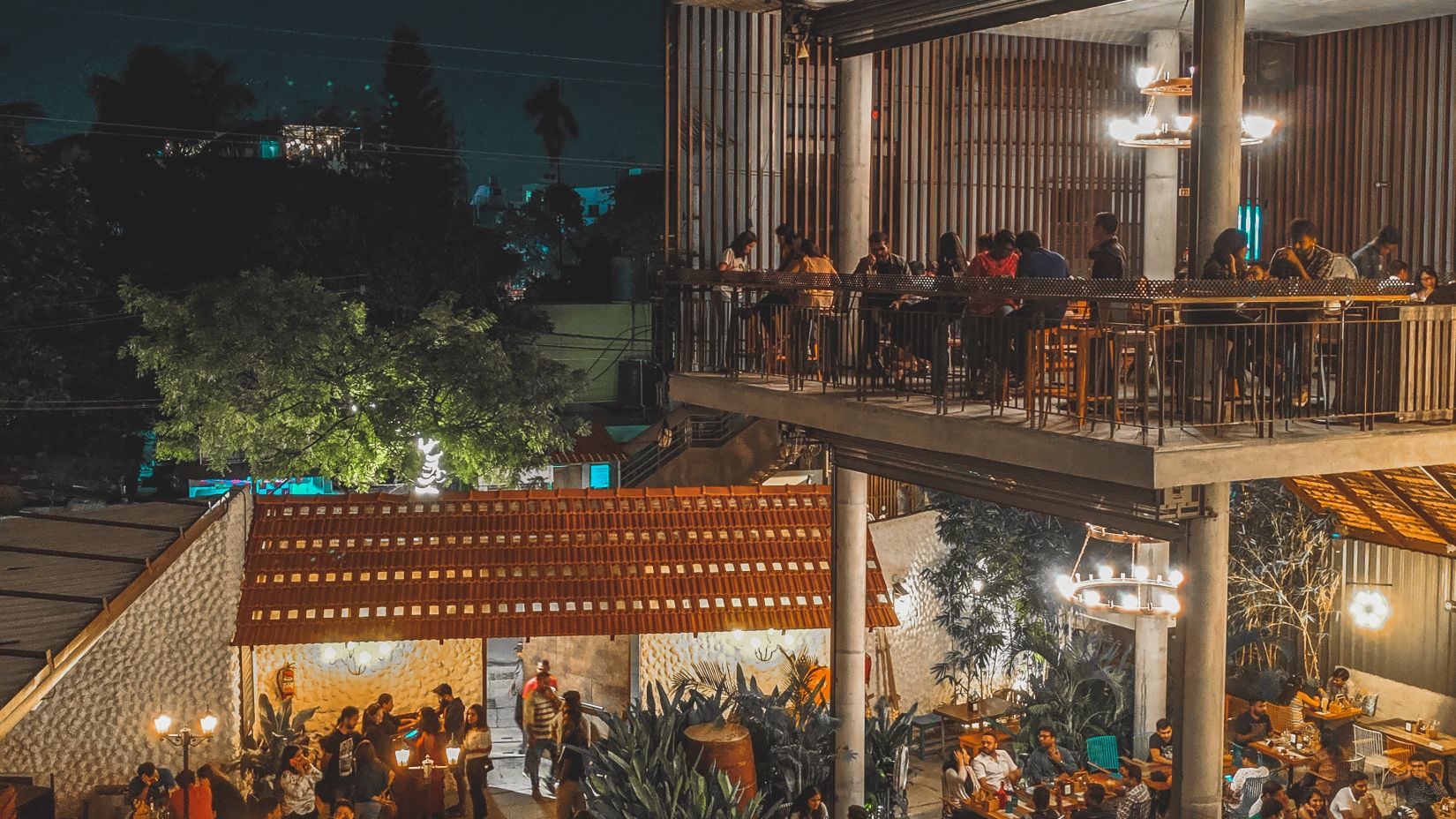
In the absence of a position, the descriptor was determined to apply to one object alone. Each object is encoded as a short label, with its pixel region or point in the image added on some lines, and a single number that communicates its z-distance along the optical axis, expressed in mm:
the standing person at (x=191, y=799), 11328
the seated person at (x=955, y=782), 12500
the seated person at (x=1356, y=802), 11188
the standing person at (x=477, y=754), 13125
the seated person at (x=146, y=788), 11750
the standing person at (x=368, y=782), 12078
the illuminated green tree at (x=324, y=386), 21062
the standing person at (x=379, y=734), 12914
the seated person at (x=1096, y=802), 10898
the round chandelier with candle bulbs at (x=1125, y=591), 11836
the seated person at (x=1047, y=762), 12570
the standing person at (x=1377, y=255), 9656
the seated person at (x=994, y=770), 12555
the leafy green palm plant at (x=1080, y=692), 14463
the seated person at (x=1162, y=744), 12844
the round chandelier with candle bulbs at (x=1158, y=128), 10508
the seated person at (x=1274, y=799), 10808
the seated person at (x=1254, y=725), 13352
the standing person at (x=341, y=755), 12172
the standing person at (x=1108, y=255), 9477
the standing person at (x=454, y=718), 13375
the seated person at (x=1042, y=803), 10984
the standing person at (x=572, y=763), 12195
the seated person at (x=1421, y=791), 11625
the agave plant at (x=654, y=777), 10289
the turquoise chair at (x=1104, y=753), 13523
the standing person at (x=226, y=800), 12344
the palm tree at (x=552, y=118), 60344
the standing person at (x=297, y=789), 11883
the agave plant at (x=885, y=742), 12531
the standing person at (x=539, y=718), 13812
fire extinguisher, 14320
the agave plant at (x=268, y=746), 13664
